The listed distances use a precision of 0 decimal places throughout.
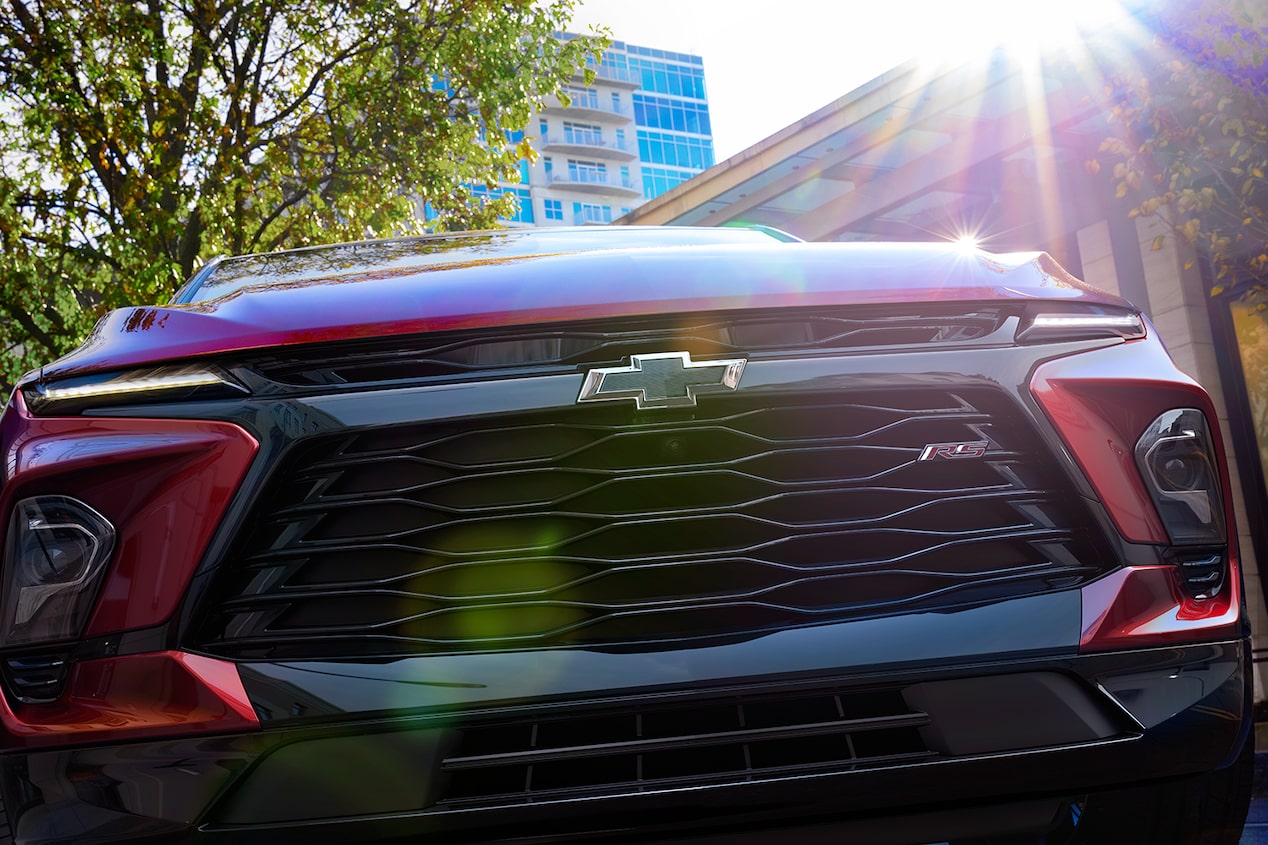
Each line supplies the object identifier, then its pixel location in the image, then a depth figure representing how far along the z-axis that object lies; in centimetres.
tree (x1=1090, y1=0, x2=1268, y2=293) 555
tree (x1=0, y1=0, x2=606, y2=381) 918
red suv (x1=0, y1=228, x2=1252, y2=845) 144
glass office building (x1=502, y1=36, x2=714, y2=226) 7725
